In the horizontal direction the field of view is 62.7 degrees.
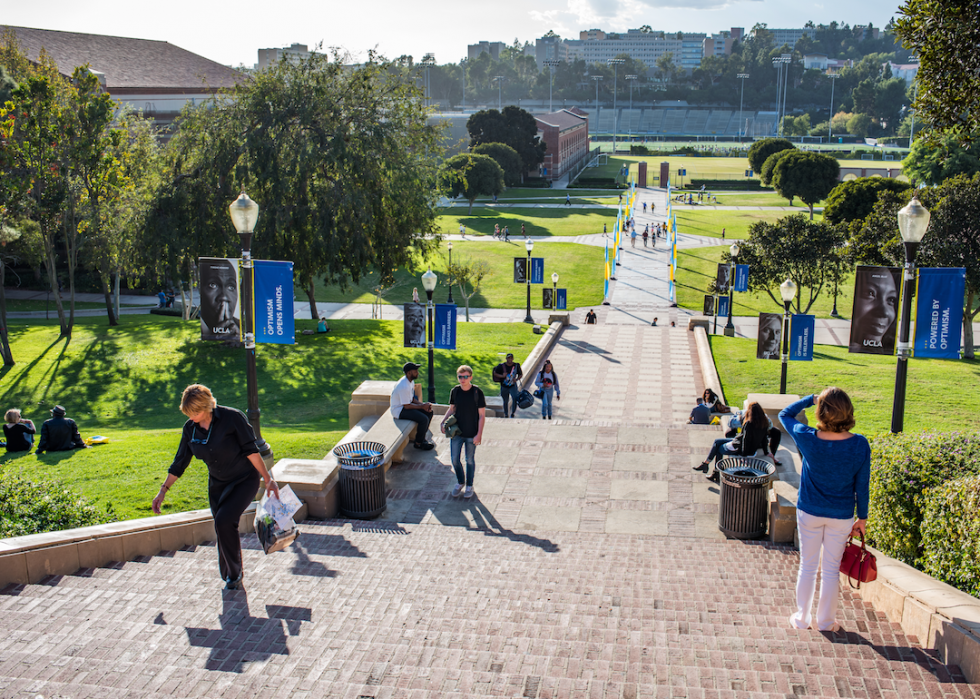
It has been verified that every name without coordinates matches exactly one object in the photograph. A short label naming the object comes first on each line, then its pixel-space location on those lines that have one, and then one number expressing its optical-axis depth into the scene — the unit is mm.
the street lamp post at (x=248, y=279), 9312
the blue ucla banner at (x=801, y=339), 19750
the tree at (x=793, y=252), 31125
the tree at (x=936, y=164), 54312
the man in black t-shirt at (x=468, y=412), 8914
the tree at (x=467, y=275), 39512
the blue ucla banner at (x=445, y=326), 18125
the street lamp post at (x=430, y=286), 15666
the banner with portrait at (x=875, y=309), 10312
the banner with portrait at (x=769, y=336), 22233
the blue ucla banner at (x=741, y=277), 31094
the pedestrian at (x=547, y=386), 17375
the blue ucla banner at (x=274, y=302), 11125
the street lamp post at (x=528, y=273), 33100
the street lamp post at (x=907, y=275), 8938
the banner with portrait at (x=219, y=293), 10742
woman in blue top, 4956
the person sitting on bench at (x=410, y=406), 10523
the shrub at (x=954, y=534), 5504
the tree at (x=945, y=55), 10250
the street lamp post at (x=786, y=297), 18156
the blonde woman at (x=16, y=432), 12422
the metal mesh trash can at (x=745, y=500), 7852
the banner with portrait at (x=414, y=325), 17969
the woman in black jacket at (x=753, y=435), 9172
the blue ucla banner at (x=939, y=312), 10055
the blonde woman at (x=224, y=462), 5637
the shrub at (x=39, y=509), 7453
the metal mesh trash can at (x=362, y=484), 8438
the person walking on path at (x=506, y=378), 16188
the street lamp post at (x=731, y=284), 30906
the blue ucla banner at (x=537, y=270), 37062
